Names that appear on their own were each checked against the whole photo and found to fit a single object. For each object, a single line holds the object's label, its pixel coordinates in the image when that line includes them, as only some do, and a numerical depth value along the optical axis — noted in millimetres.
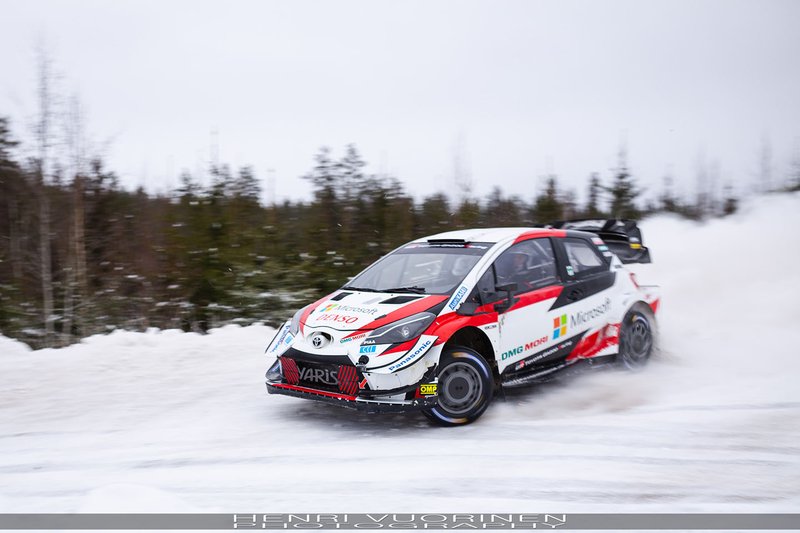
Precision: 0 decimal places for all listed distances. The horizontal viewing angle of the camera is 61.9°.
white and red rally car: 5582
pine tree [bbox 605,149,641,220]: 17234
